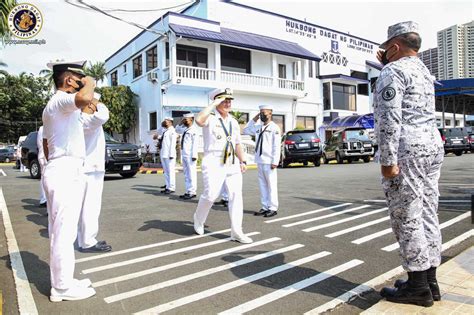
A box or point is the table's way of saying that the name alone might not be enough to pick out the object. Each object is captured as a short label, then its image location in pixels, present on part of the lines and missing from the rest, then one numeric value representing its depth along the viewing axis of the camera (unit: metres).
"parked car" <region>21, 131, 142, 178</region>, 13.84
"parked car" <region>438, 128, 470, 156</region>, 23.34
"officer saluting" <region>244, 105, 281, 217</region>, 6.83
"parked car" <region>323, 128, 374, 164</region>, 20.12
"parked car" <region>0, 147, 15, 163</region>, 37.16
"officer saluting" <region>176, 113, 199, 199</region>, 9.22
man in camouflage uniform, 2.92
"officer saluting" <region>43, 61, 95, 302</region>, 3.28
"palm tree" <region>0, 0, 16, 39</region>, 6.70
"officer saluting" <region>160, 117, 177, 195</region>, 10.07
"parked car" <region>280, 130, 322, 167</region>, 18.58
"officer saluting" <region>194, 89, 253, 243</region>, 5.01
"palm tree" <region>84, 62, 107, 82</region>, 48.37
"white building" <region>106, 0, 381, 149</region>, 22.55
